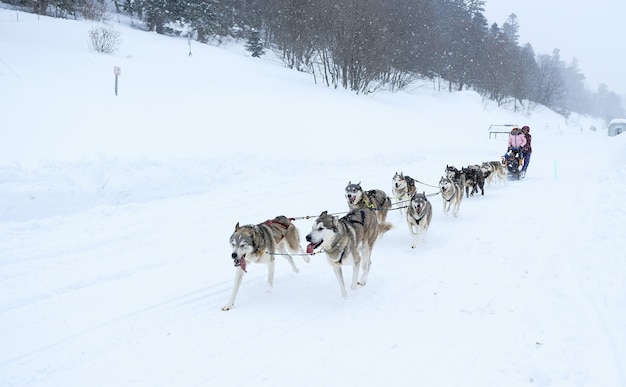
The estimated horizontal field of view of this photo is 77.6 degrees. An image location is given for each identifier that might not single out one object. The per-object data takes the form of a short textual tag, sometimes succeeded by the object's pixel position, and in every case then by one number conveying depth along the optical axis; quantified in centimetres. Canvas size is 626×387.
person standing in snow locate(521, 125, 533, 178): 1368
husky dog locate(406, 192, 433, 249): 661
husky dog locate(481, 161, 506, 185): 1159
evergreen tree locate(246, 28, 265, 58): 3709
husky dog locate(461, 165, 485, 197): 1036
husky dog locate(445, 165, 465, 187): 941
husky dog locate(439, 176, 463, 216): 827
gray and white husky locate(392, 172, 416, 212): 871
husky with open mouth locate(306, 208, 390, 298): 464
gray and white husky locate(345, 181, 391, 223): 723
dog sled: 1346
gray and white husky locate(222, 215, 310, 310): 454
